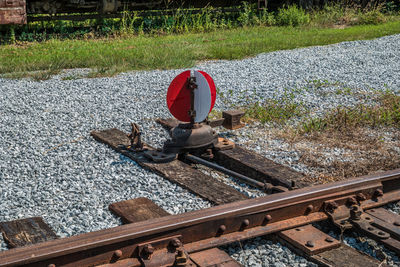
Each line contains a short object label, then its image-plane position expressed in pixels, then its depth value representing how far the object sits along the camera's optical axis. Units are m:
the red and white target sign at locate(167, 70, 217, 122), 4.14
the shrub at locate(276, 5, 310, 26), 14.44
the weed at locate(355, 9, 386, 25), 14.60
